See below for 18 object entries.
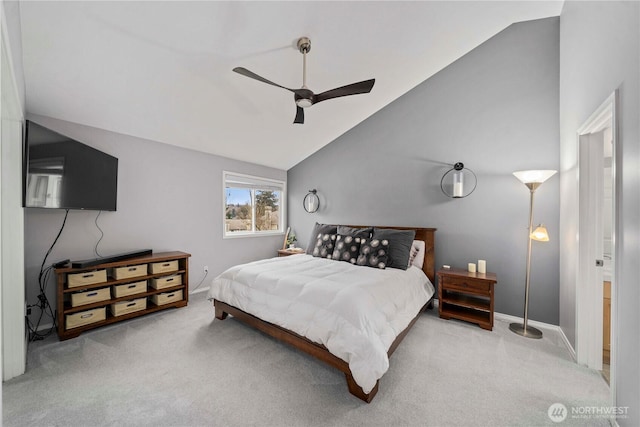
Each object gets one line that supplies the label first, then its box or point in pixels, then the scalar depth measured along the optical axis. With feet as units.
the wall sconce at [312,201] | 16.65
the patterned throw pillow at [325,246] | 12.14
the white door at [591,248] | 7.22
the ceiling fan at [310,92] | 7.50
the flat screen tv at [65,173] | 7.18
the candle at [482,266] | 10.27
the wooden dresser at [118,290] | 8.50
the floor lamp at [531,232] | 9.04
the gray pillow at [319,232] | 13.10
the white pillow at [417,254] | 11.54
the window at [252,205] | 15.33
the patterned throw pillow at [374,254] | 10.45
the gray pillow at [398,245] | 10.63
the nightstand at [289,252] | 15.47
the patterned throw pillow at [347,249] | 11.27
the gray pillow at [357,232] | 11.97
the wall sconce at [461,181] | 11.31
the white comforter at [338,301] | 6.16
